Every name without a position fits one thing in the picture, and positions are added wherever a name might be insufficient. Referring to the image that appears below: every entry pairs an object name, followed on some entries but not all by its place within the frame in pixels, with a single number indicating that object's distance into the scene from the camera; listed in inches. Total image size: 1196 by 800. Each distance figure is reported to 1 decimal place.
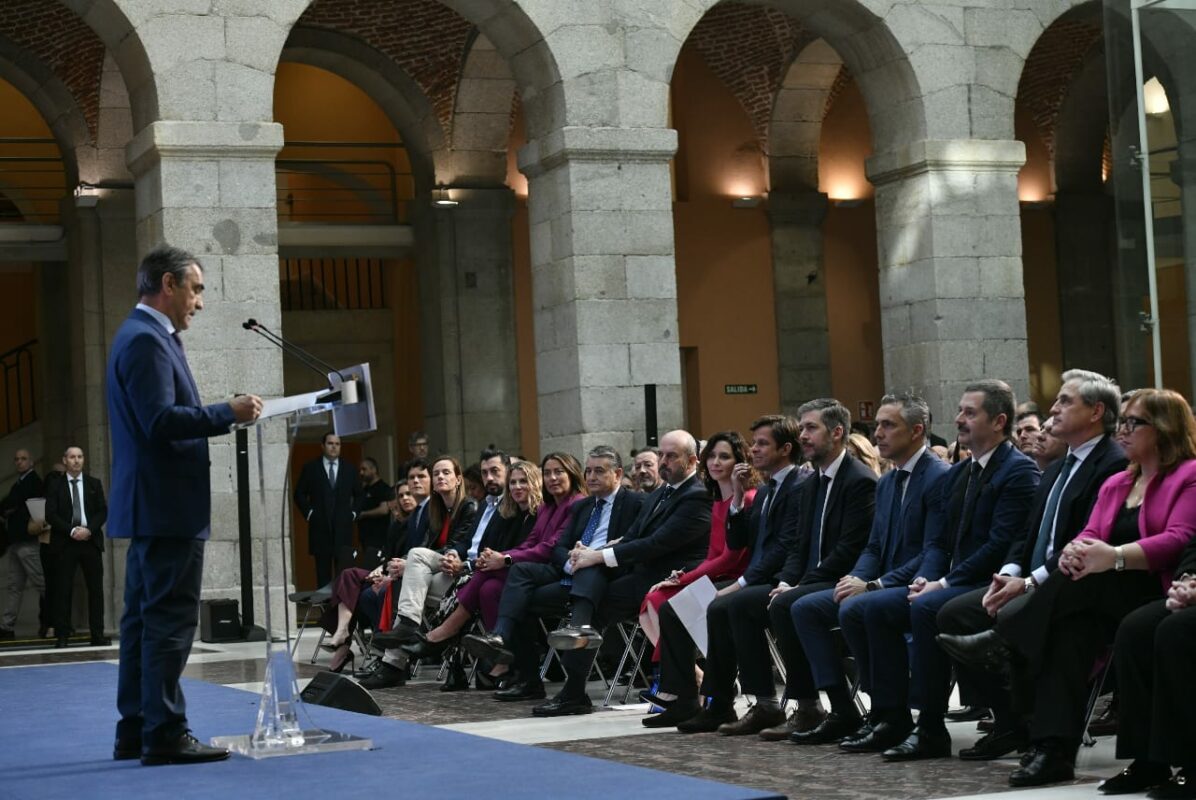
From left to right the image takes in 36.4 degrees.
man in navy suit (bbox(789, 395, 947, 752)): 282.7
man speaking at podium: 223.1
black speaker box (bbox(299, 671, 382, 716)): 292.5
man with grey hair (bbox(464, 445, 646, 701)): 365.7
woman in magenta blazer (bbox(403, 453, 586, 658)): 378.9
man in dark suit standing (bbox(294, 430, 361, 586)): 604.4
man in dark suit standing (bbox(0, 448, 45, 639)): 604.7
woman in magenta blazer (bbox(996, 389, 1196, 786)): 231.8
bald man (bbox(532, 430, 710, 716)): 337.4
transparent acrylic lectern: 228.7
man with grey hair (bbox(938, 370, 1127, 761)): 248.8
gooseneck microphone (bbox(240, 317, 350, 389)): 263.8
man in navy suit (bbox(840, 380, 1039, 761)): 264.5
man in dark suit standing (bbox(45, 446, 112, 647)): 565.0
